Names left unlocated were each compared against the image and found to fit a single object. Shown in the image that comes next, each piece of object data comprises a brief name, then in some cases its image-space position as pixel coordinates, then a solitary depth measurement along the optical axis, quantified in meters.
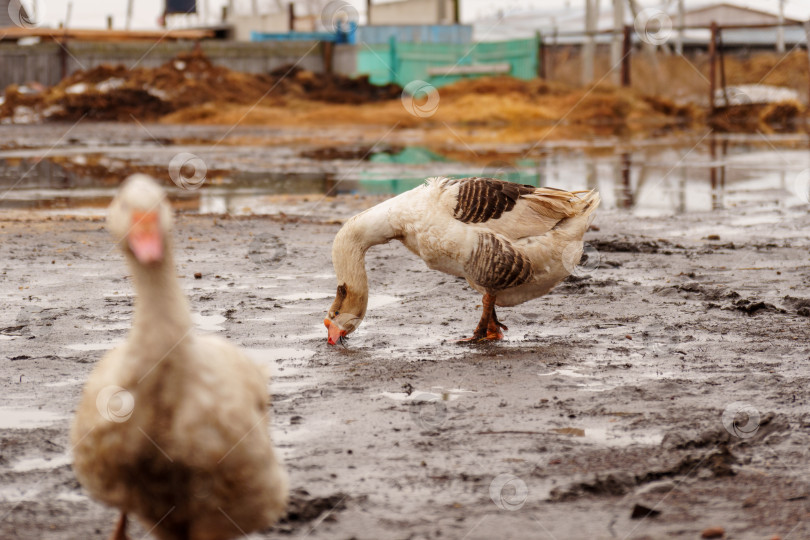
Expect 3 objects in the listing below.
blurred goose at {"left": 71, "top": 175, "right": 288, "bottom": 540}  3.02
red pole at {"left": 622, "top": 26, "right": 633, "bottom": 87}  30.86
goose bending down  6.42
